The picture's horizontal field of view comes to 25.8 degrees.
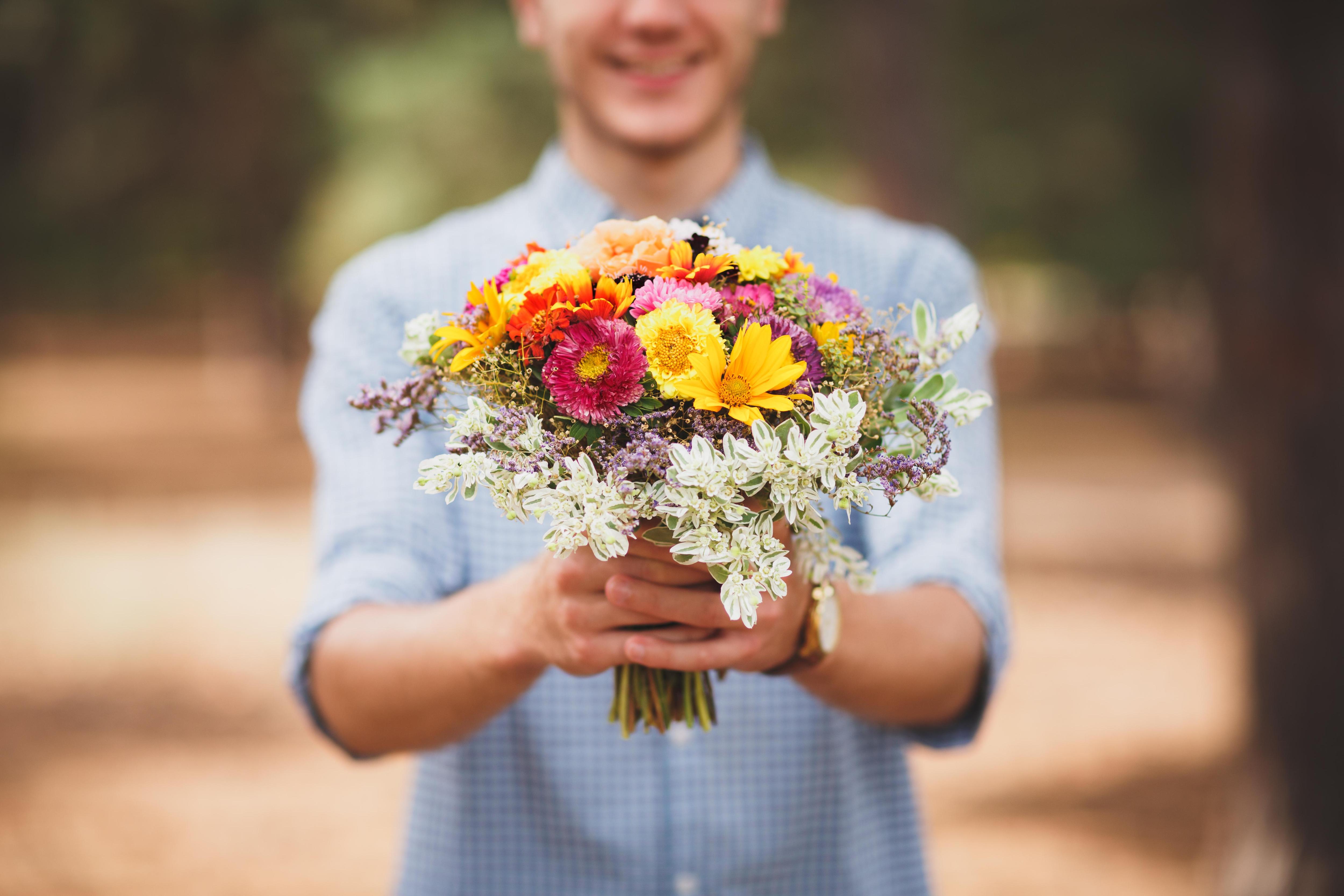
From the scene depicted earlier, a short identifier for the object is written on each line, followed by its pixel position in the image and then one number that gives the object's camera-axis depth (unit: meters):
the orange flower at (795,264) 1.56
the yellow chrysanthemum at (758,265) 1.54
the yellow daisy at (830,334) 1.52
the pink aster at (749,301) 1.51
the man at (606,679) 1.70
